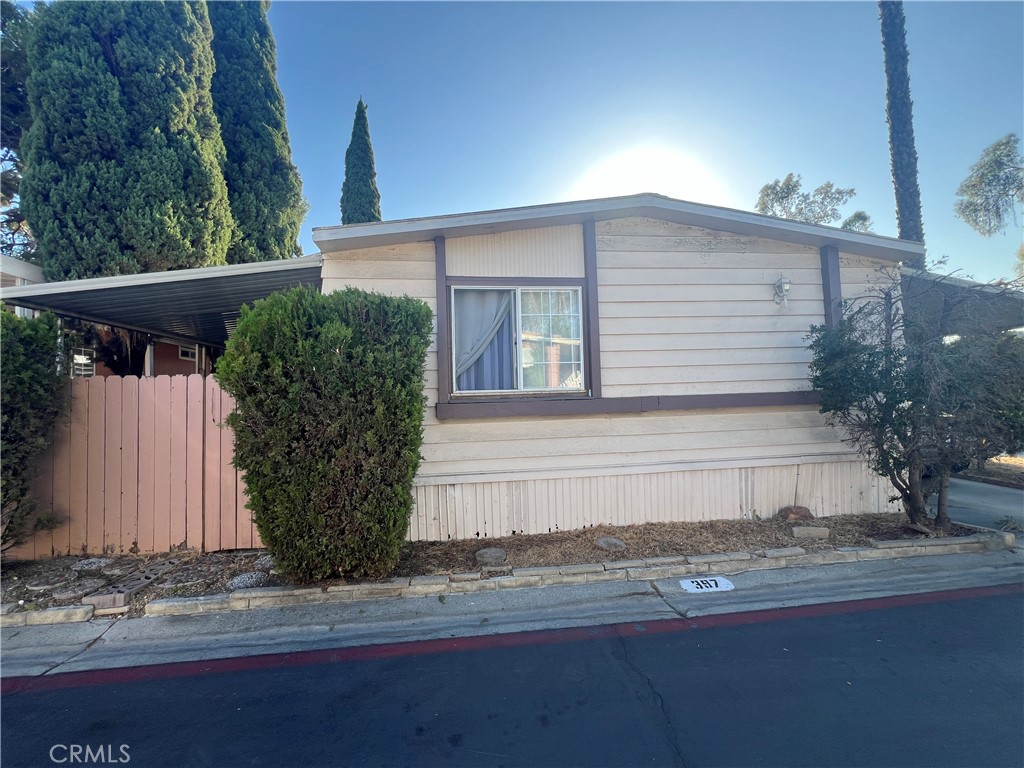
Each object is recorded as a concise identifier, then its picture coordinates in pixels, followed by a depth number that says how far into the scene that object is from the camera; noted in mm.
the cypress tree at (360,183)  15281
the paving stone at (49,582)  4074
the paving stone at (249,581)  4012
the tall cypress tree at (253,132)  11664
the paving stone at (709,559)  4480
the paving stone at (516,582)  4098
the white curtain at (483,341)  5281
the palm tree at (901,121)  9648
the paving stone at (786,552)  4621
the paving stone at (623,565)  4359
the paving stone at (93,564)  4480
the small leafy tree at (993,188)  10297
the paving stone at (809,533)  5074
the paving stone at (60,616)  3668
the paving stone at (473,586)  4051
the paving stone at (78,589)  3934
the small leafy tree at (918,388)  4742
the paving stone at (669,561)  4438
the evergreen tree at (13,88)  9062
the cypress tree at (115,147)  7980
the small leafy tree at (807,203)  15703
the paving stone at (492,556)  4501
